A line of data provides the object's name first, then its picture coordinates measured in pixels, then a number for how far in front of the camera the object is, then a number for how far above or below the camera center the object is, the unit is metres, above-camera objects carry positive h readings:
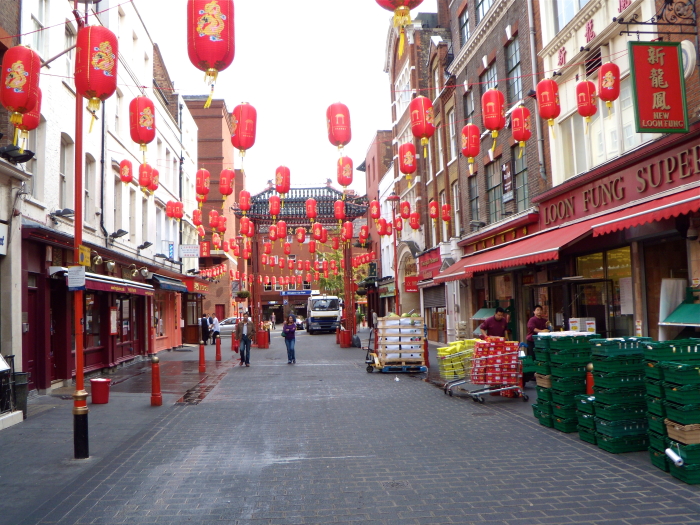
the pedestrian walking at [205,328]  32.28 -0.83
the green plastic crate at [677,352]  6.41 -0.63
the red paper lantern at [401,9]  7.48 +3.71
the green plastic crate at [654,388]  6.37 -1.01
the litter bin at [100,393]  11.80 -1.48
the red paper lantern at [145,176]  17.64 +4.09
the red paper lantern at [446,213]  23.47 +3.56
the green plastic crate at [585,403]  7.56 -1.35
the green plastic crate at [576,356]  8.25 -0.80
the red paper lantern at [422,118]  13.96 +4.30
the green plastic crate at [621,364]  7.14 -0.81
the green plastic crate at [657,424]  6.33 -1.39
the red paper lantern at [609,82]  11.59 +4.14
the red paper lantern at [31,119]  10.26 +3.50
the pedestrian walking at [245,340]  19.82 -0.96
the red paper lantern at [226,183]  18.03 +3.90
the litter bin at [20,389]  9.98 -1.14
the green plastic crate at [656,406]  6.36 -1.20
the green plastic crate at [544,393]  8.66 -1.37
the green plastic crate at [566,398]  8.26 -1.38
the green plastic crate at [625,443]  7.12 -1.76
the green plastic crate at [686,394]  5.96 -1.01
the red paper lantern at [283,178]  19.31 +4.23
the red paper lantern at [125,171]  18.83 +4.54
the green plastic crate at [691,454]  5.89 -1.57
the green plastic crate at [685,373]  6.01 -0.81
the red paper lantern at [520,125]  15.27 +4.43
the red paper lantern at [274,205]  24.34 +4.28
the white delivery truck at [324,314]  47.41 -0.52
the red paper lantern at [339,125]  13.30 +4.04
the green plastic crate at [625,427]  7.13 -1.57
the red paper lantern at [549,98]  12.91 +4.30
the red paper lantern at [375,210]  26.47 +4.24
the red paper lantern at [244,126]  11.97 +3.69
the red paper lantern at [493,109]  13.75 +4.38
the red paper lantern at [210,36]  8.28 +3.82
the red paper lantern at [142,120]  13.12 +4.28
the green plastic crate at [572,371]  8.21 -1.00
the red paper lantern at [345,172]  18.00 +4.07
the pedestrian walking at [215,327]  32.62 -0.80
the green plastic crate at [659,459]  6.30 -1.76
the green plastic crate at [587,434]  7.62 -1.76
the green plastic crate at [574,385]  8.22 -1.19
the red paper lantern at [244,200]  23.67 +4.37
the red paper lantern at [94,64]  8.79 +3.75
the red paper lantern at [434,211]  24.14 +3.74
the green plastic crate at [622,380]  7.08 -0.99
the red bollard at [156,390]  11.51 -1.44
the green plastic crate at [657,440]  6.31 -1.56
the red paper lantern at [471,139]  16.25 +4.39
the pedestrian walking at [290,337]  20.66 -0.95
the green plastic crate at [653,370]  6.38 -0.82
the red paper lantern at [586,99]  12.52 +4.12
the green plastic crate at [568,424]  8.30 -1.75
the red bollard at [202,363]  17.53 -1.48
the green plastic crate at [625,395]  7.08 -1.17
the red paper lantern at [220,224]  23.86 +3.52
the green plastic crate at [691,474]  5.87 -1.76
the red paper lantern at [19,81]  9.34 +3.73
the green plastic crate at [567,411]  8.28 -1.56
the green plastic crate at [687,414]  5.93 -1.20
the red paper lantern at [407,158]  17.61 +4.30
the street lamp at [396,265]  25.67 +2.27
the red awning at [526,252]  13.00 +1.23
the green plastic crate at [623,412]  7.10 -1.37
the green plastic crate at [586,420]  7.57 -1.58
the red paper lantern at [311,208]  24.83 +4.17
